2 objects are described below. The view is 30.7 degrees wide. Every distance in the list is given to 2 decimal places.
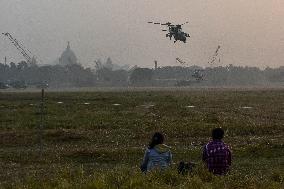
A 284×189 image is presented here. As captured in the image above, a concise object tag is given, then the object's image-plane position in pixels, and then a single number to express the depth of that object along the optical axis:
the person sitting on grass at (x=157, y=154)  17.66
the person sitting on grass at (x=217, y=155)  17.42
